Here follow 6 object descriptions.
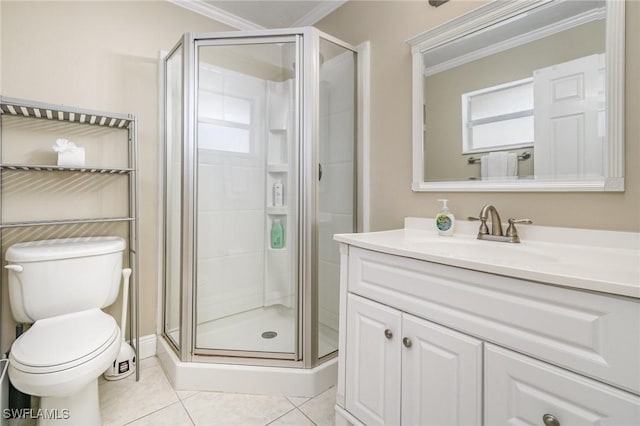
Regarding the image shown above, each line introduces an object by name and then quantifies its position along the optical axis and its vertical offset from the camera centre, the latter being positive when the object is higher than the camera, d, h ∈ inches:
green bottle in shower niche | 75.1 -5.8
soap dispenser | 55.3 -1.8
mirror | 41.9 +18.7
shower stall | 63.0 +1.7
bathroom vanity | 26.1 -12.9
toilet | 43.7 -19.9
